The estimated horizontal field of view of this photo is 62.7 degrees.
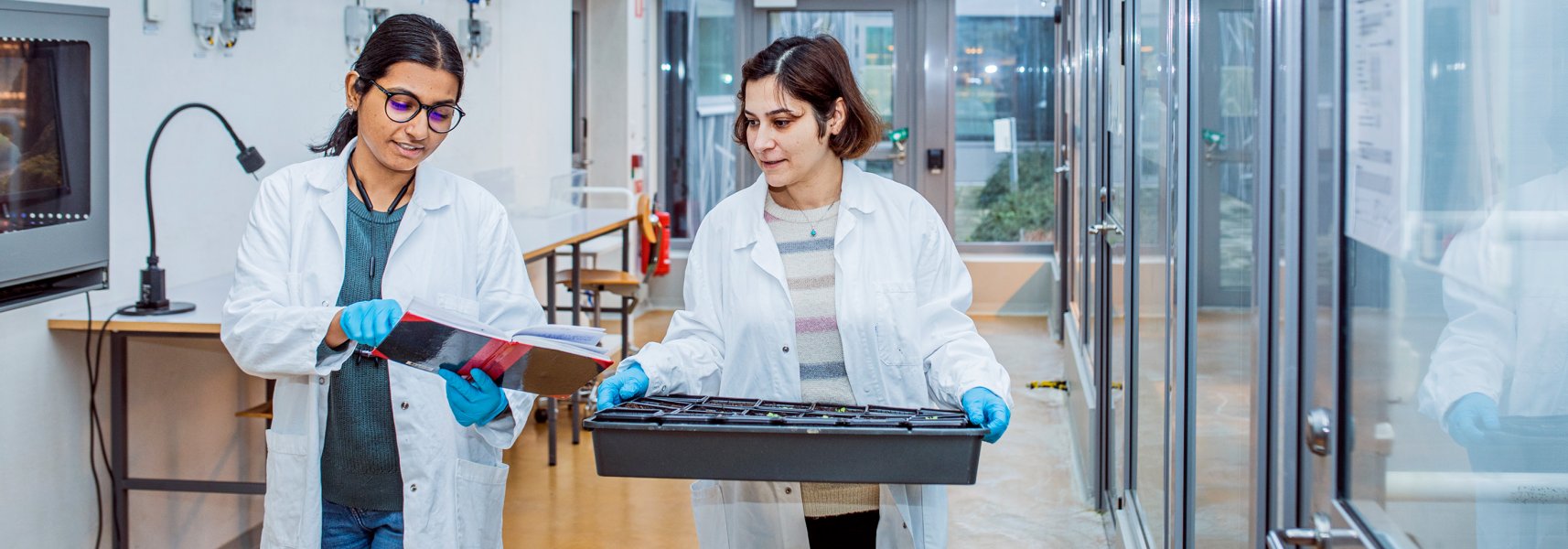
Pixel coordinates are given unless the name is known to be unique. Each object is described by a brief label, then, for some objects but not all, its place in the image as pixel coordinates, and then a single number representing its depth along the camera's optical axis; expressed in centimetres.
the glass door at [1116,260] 304
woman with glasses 189
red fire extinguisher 564
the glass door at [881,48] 823
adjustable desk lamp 289
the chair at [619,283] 529
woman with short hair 184
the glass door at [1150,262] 228
